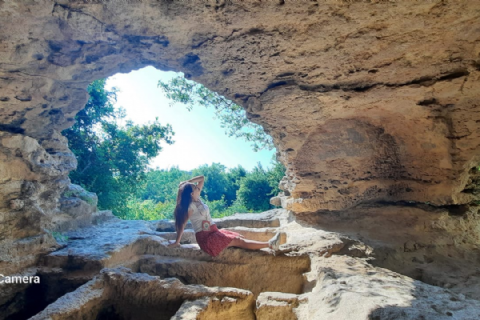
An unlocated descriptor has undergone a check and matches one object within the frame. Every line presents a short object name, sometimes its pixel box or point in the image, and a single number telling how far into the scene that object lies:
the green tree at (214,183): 23.33
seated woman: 3.74
